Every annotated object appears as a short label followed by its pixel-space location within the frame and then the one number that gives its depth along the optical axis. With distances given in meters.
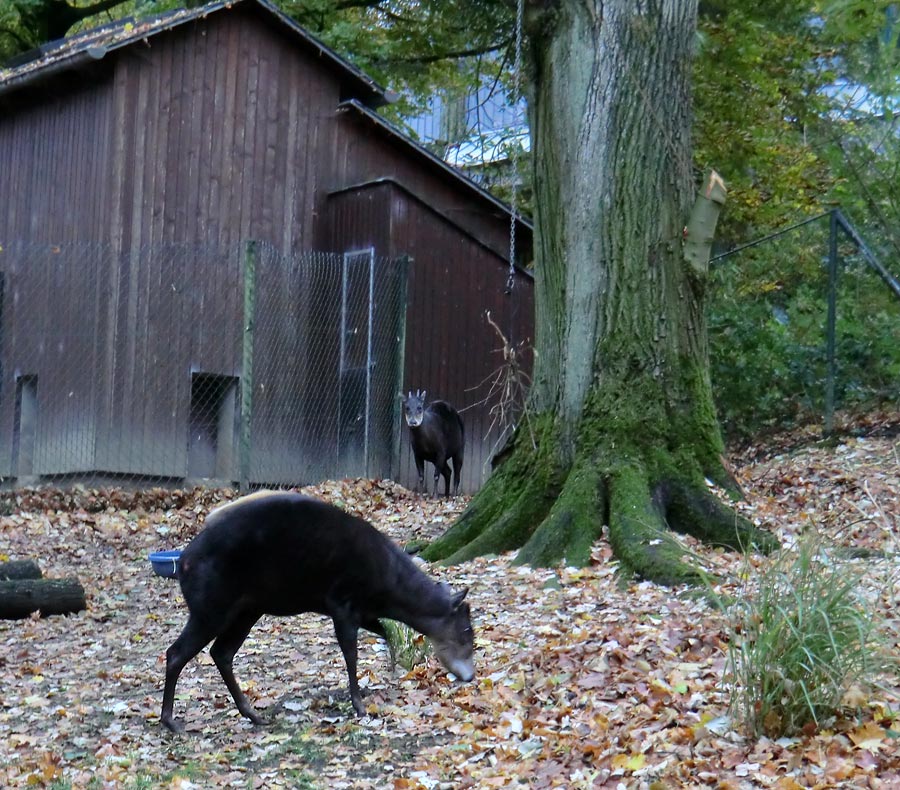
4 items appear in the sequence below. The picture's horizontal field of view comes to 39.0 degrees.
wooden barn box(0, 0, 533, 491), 15.12
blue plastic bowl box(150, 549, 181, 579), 9.77
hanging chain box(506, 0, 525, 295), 9.24
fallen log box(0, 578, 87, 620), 9.18
